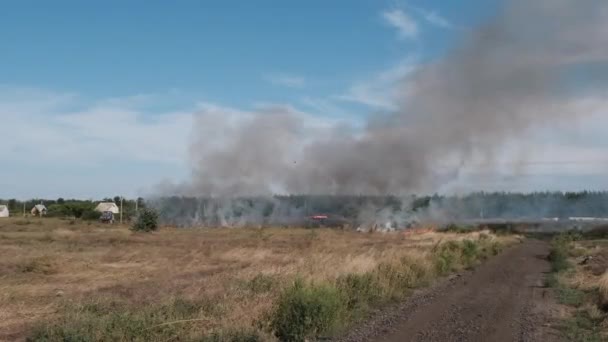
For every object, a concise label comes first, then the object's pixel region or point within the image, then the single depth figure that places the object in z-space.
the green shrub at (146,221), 82.38
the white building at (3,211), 149.50
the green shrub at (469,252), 44.38
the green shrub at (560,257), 41.75
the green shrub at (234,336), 13.41
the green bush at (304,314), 15.30
